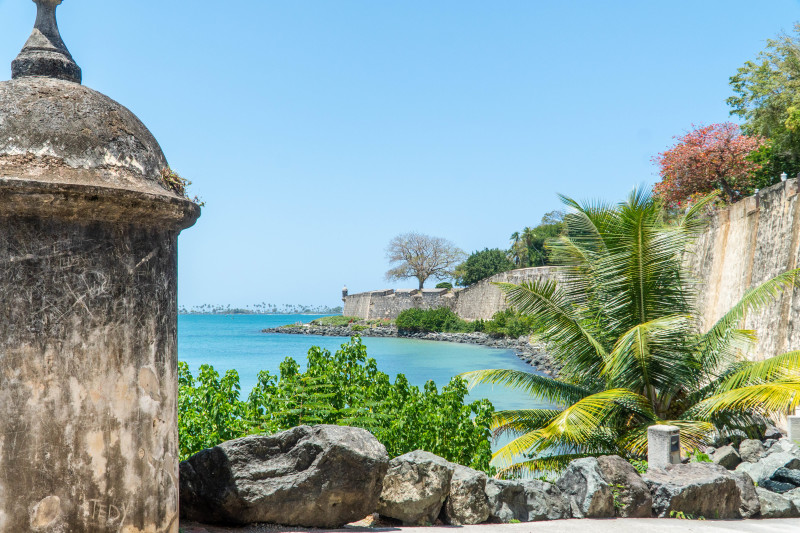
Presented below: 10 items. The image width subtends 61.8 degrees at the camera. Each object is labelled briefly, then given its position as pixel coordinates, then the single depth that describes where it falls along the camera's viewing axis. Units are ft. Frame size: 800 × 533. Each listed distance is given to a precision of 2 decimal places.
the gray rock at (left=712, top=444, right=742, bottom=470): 30.89
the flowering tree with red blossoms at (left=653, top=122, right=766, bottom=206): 63.87
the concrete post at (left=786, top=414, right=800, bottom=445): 30.81
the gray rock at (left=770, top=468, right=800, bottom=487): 22.56
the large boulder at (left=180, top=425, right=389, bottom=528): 12.85
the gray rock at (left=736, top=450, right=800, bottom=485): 23.82
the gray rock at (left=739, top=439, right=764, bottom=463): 31.48
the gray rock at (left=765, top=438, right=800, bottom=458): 29.74
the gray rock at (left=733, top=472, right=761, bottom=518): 18.62
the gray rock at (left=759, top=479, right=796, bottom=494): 22.02
